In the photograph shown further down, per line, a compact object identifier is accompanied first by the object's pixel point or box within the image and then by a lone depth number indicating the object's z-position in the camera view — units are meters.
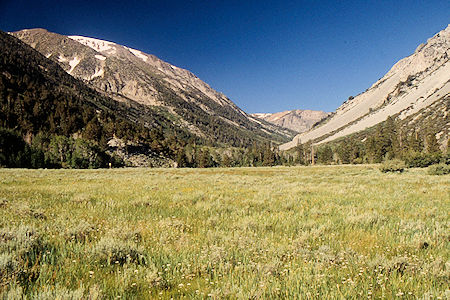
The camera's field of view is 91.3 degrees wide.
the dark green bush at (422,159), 53.34
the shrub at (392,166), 37.00
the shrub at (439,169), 27.71
